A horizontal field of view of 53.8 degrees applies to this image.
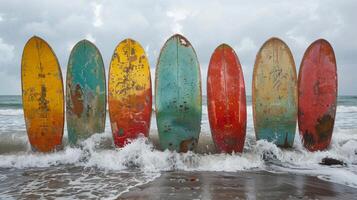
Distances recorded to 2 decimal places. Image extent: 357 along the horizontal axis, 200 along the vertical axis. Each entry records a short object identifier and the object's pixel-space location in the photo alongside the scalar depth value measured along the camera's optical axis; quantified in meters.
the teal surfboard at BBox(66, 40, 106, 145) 4.68
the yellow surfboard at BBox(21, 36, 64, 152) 4.64
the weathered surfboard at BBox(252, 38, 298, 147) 4.59
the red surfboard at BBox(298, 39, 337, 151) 4.62
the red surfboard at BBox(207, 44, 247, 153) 4.44
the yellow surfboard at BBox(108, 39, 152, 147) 4.54
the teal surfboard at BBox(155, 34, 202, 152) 4.44
